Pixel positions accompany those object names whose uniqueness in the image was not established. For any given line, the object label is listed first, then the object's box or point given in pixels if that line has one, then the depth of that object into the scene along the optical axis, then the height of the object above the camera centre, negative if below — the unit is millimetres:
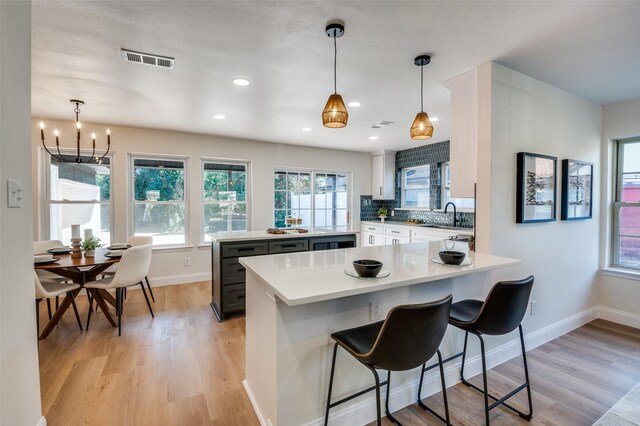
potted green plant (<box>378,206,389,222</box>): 6330 -123
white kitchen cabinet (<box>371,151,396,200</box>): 6219 +688
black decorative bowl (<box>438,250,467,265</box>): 1871 -322
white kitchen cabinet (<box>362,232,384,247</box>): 5934 -654
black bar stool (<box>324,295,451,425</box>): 1263 -597
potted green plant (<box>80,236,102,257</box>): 3332 -437
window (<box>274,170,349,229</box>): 5680 +199
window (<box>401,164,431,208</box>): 5766 +430
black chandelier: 3891 +700
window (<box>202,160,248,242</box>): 4992 +196
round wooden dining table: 2703 -630
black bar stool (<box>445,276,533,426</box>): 1633 -609
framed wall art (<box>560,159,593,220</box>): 2854 +176
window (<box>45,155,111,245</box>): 4043 +136
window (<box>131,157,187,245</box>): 4527 +134
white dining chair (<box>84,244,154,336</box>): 2953 -723
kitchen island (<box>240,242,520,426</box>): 1494 -643
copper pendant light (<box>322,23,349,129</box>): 1860 +626
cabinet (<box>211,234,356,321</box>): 3229 -655
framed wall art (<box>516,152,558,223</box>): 2434 +171
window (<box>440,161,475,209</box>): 5380 +429
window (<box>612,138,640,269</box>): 3266 +3
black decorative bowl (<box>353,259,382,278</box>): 1539 -329
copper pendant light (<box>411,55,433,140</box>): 2191 +617
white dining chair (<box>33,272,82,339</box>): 2580 -774
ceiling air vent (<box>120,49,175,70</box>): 2150 +1130
